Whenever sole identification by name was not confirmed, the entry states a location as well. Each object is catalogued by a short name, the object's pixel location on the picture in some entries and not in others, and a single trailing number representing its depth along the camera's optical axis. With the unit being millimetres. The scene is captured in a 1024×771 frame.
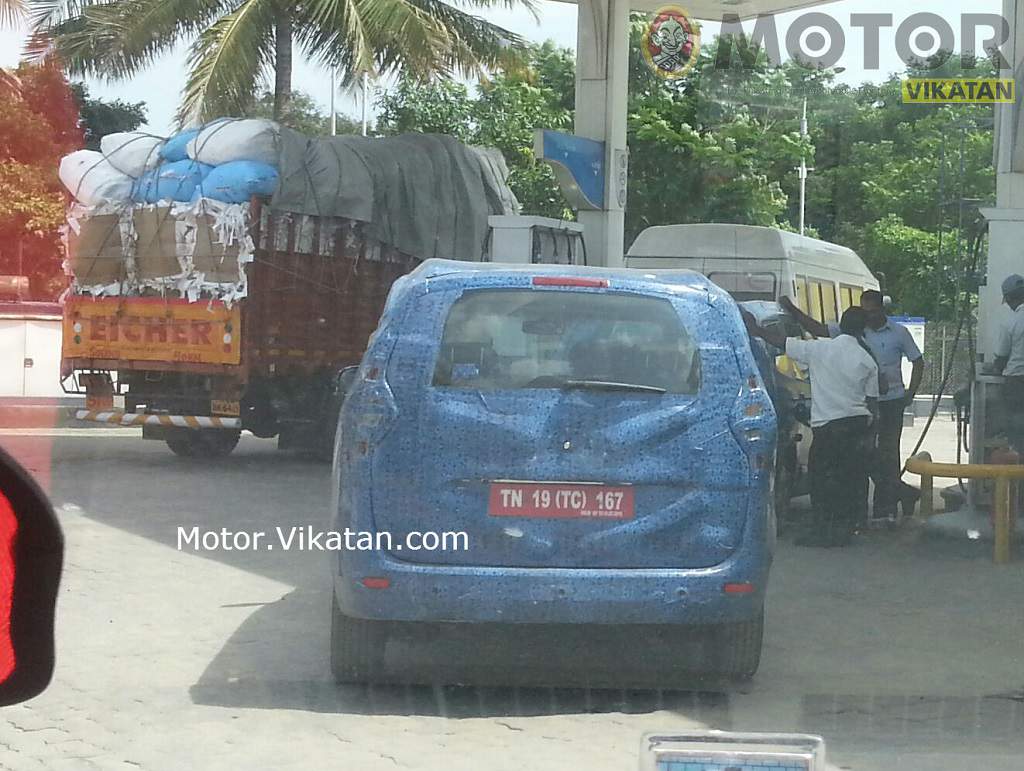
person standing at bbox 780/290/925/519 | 10469
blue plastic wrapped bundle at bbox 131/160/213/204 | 13883
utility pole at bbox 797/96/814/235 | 34219
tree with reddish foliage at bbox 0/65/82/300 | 24859
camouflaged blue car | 5250
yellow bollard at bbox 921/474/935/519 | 10516
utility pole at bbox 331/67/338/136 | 22922
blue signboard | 13656
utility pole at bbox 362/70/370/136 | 22141
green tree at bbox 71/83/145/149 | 25891
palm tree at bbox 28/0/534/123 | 21906
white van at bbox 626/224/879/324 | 15781
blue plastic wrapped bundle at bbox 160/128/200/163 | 14133
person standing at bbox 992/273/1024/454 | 10086
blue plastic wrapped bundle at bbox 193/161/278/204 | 13711
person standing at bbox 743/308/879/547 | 9703
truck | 13766
